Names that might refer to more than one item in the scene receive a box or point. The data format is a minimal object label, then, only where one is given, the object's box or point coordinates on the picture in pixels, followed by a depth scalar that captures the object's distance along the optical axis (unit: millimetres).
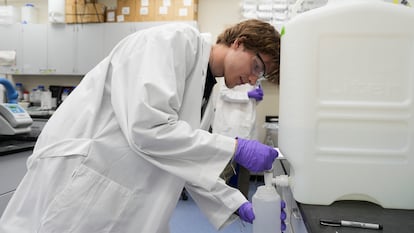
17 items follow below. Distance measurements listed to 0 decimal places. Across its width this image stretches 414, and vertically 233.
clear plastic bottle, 803
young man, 773
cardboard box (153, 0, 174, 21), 3488
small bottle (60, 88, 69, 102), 4123
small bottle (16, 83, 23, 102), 4277
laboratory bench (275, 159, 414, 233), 595
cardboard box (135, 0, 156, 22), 3557
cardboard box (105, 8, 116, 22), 3783
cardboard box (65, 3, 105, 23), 3768
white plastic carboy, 713
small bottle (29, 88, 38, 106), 4204
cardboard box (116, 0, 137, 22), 3637
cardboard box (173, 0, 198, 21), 3436
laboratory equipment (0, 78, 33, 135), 1578
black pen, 597
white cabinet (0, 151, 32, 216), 1425
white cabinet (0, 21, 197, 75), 3754
